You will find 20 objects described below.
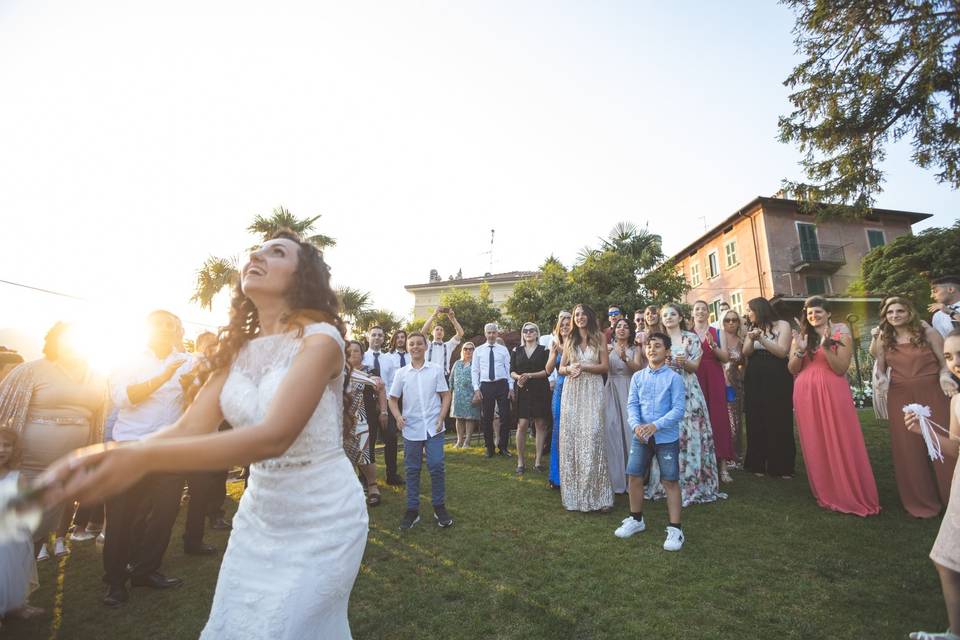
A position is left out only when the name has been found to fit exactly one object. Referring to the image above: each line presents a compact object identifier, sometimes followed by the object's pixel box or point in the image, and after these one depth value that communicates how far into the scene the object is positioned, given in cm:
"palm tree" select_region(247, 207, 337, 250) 1984
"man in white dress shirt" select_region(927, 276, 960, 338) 548
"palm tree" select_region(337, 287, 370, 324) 2564
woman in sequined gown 568
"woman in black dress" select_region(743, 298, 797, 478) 661
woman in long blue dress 662
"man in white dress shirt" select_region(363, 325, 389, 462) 777
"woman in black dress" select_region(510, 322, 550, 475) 803
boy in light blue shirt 460
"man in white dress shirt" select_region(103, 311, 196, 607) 389
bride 150
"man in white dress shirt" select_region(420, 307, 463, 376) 1092
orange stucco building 3005
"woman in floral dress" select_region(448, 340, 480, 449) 1123
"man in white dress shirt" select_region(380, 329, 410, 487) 733
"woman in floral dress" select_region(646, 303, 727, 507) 585
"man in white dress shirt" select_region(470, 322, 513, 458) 941
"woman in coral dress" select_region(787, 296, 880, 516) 524
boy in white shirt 533
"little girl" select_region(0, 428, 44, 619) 335
